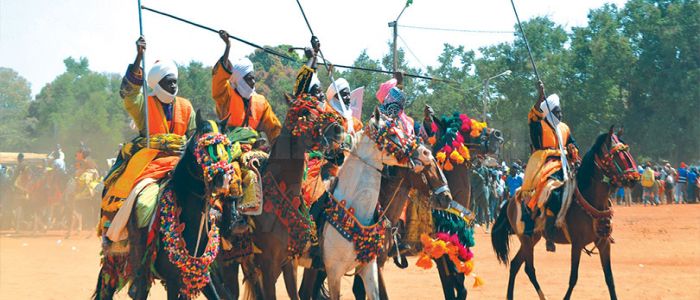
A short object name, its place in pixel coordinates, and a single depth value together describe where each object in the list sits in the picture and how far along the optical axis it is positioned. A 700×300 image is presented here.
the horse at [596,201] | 12.62
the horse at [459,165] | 11.02
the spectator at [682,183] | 41.59
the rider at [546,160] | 13.29
